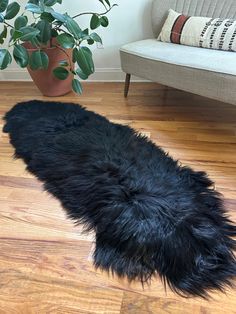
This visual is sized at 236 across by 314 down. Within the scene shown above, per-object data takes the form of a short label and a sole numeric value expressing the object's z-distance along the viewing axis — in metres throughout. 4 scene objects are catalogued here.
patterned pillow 1.68
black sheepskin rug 0.92
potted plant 1.75
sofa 1.44
